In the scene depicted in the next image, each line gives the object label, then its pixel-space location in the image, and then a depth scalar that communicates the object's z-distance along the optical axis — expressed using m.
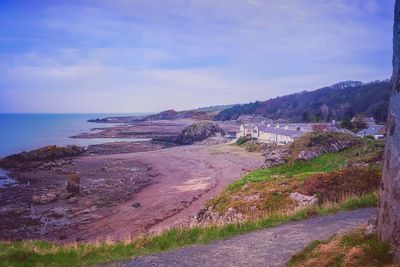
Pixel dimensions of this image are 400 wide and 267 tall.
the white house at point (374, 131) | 67.06
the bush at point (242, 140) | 77.16
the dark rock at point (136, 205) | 30.49
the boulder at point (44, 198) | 32.38
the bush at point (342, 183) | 15.80
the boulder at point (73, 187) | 35.25
